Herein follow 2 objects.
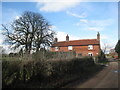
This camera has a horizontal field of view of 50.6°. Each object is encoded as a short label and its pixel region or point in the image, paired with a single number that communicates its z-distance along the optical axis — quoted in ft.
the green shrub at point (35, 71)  22.36
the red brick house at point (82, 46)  143.02
